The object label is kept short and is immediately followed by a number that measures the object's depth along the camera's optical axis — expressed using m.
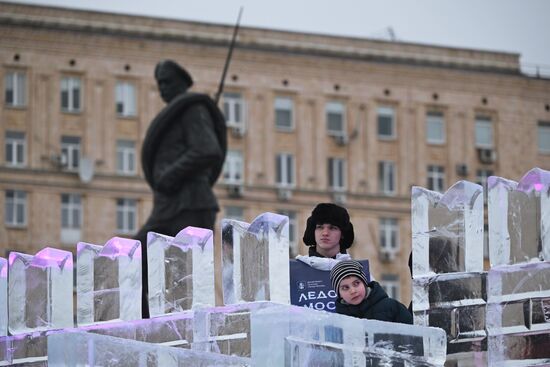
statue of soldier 23.94
